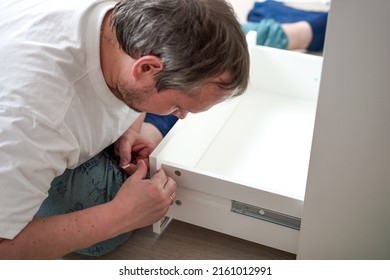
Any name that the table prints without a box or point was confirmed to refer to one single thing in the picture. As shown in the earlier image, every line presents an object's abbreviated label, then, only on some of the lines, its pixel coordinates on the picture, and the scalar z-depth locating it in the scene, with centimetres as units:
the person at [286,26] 140
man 70
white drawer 86
